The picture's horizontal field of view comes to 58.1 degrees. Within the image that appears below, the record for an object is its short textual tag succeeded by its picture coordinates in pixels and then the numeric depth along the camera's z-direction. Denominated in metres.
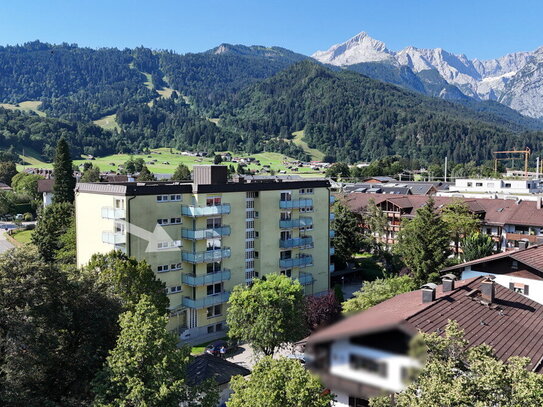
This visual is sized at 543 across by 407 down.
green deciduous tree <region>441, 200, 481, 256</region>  62.19
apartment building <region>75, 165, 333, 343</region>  40.38
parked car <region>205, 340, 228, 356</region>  39.00
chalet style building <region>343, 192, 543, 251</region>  64.69
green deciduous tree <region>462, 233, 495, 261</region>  53.78
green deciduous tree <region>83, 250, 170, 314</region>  31.61
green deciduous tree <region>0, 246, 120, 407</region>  21.47
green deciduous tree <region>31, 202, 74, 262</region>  60.88
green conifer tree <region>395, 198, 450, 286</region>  47.81
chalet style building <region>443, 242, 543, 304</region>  33.34
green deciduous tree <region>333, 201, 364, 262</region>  65.62
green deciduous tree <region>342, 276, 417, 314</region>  34.72
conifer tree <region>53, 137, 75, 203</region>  85.88
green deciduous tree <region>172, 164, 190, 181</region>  146.00
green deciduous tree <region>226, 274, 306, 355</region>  32.94
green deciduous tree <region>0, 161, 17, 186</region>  150.50
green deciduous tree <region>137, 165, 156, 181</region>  127.06
